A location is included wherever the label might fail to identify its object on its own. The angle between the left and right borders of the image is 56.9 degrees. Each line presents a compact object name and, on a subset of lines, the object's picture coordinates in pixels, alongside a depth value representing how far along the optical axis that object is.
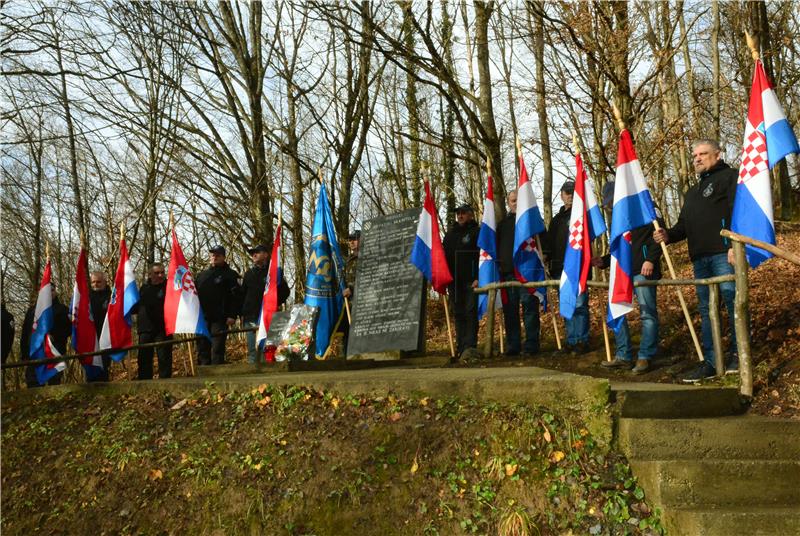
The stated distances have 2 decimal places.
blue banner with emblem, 10.78
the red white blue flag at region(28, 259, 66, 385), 10.38
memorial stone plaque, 9.88
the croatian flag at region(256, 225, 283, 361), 10.00
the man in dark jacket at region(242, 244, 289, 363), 11.16
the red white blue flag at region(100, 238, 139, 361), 10.49
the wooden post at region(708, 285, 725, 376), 6.76
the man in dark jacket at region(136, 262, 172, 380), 10.91
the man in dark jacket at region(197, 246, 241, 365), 11.17
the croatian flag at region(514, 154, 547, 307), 8.91
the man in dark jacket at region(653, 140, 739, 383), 6.82
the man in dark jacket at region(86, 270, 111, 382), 11.19
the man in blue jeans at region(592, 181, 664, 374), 7.71
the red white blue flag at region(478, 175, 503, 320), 9.60
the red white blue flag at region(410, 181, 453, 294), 9.66
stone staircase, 4.17
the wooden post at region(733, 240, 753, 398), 6.00
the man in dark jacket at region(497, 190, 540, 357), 9.51
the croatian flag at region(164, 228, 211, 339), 10.11
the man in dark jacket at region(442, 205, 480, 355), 9.90
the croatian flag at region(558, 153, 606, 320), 7.75
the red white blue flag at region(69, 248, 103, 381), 10.29
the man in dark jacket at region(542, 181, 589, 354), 8.91
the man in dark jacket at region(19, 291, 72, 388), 10.92
